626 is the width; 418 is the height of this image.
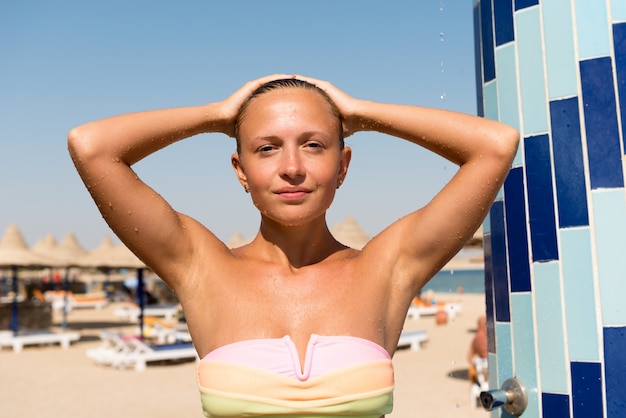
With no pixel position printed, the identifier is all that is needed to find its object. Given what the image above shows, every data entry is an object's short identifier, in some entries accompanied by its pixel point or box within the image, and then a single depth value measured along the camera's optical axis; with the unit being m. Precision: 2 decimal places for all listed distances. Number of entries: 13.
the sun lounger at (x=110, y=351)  13.18
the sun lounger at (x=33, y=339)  16.45
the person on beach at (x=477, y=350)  9.64
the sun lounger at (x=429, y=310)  23.75
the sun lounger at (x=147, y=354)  12.93
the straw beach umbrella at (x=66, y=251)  19.51
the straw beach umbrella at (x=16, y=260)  18.26
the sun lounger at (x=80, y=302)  31.00
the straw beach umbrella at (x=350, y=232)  18.28
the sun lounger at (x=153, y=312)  24.86
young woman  1.60
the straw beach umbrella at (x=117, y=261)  15.80
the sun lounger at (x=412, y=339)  15.09
